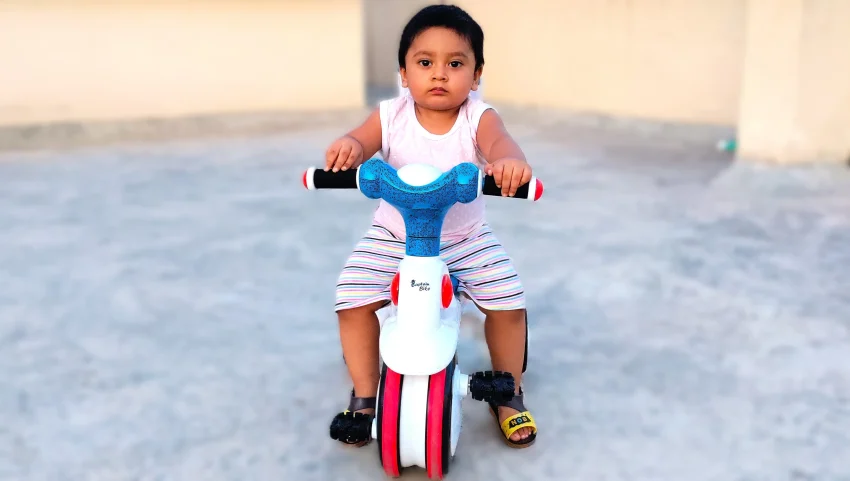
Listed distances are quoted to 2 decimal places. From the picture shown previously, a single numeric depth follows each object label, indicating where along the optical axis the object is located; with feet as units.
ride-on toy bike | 5.17
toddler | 5.83
